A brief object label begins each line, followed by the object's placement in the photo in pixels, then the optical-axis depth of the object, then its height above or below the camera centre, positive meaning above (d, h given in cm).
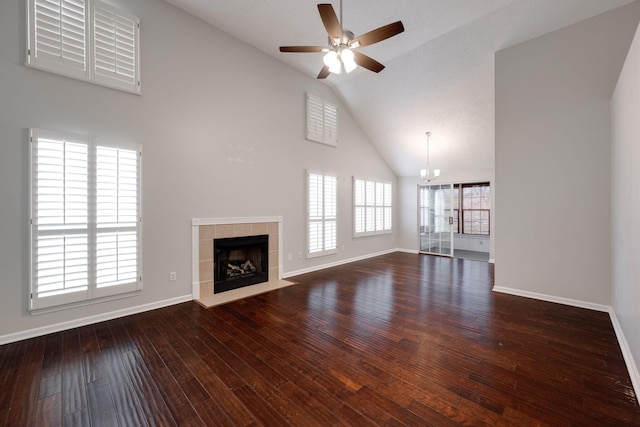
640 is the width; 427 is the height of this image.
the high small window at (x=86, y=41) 288 +196
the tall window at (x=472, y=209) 902 +16
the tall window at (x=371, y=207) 700 +16
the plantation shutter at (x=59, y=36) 285 +192
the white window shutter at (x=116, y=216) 323 -4
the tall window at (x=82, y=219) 288 -7
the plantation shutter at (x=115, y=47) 321 +202
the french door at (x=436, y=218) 786 -14
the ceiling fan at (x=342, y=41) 262 +179
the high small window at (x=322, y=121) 571 +203
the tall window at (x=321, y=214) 575 -2
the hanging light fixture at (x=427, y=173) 644 +98
